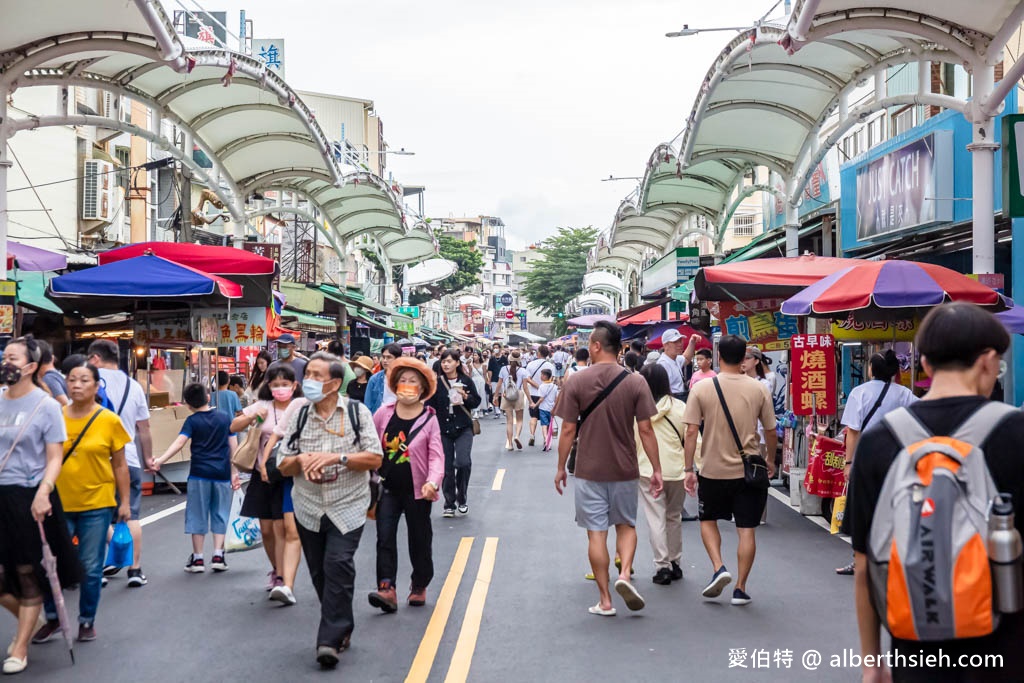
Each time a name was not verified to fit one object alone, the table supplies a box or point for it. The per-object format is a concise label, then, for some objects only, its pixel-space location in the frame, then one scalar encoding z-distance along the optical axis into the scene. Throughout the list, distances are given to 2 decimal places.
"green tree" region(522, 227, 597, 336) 73.19
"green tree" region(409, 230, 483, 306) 70.38
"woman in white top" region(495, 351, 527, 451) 20.16
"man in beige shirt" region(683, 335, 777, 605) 7.53
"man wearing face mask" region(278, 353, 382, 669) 6.24
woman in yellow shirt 6.70
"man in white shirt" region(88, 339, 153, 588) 8.49
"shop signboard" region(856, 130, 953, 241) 14.82
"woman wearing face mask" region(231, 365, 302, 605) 7.64
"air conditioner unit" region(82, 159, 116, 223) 23.69
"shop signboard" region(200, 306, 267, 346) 15.39
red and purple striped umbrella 9.38
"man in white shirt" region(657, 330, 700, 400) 13.97
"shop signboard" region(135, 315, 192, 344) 14.99
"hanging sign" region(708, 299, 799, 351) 13.62
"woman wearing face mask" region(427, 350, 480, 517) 11.78
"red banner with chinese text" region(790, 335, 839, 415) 11.38
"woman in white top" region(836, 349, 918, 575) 8.27
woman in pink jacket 7.35
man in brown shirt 7.29
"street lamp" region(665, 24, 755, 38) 18.00
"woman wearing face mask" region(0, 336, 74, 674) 5.96
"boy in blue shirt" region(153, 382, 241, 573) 8.83
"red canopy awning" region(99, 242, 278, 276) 14.53
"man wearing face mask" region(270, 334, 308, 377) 13.20
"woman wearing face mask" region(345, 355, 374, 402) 12.78
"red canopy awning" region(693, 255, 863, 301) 12.04
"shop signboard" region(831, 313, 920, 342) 10.85
